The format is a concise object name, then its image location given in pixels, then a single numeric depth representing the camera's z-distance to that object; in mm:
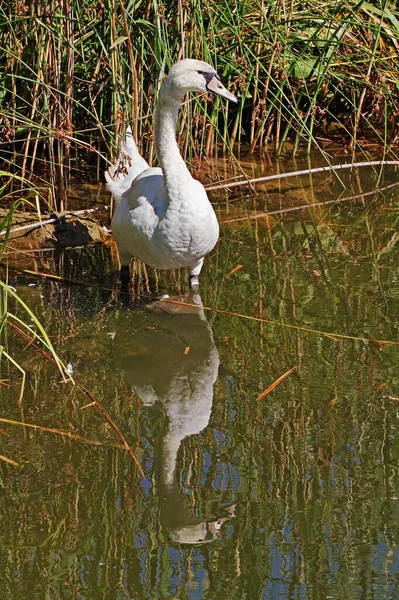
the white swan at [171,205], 10039
